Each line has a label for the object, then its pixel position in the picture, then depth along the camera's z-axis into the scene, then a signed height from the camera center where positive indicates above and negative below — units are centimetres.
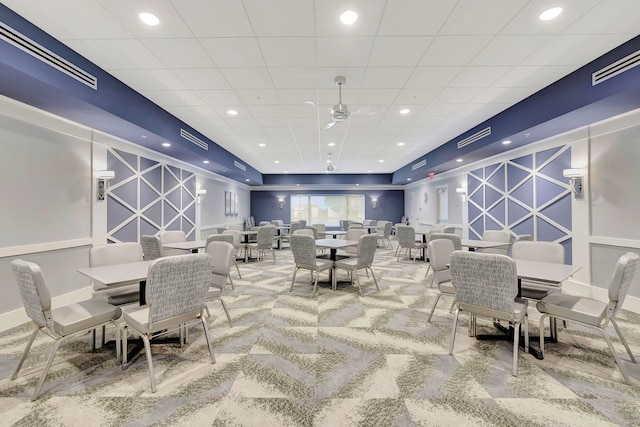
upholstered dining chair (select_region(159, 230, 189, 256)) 499 -47
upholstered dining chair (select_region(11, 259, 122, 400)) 196 -79
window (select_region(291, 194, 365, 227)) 1346 +26
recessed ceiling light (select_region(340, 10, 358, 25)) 230 +165
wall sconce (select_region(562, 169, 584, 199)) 426 +52
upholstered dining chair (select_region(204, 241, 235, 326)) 317 -57
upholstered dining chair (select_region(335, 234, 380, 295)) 421 -66
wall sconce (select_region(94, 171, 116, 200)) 434 +57
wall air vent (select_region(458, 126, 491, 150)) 501 +146
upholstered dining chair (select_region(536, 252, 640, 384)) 212 -81
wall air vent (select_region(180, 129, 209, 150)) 516 +149
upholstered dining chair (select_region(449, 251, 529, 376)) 220 -62
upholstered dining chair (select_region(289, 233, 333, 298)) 421 -63
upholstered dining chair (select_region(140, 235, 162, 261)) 448 -53
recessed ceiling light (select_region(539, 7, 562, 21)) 225 +164
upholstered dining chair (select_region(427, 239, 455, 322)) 335 -57
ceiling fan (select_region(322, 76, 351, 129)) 366 +135
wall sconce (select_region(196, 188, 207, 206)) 785 +57
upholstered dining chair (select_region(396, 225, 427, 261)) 658 -60
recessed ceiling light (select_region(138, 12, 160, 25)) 230 +165
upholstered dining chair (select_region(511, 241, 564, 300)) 287 -51
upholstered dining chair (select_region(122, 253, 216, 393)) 199 -63
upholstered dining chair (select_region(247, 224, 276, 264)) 653 -59
